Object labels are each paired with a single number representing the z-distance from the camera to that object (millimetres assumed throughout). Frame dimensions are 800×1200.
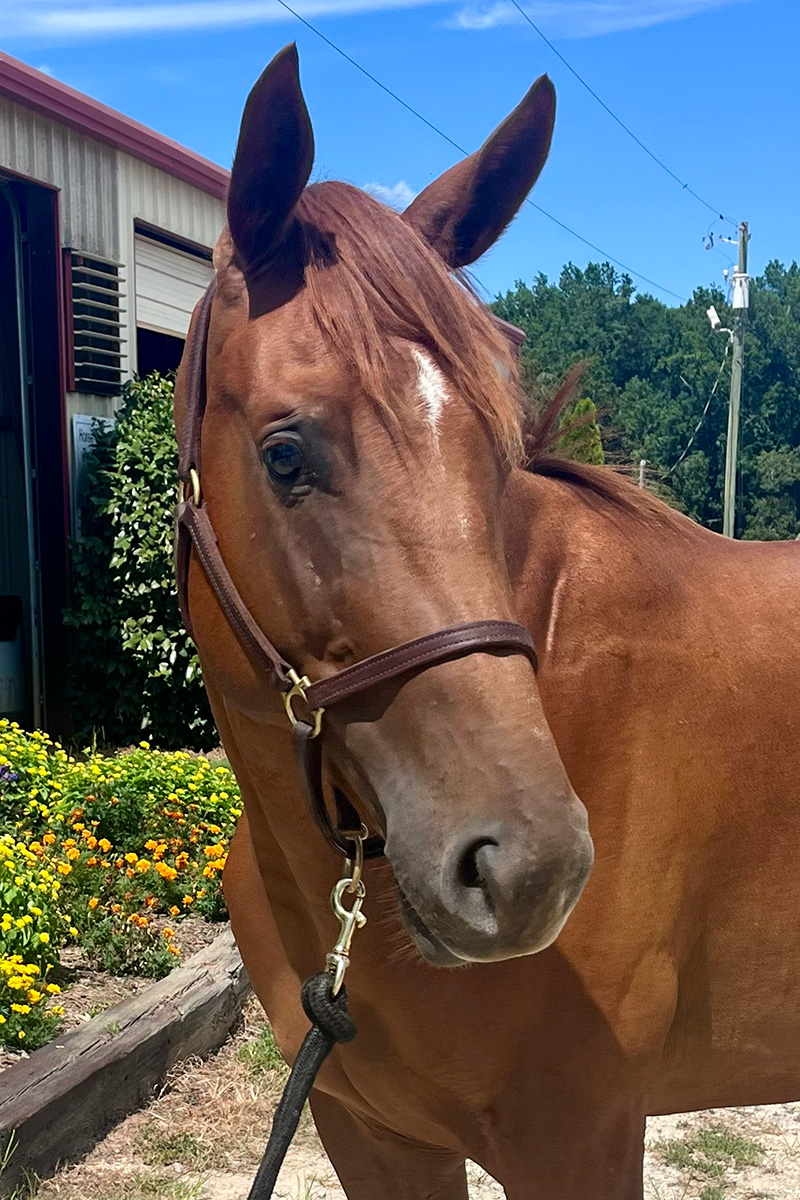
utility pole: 24609
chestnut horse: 1387
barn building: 7535
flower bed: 3680
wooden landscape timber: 2953
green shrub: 7680
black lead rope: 1590
